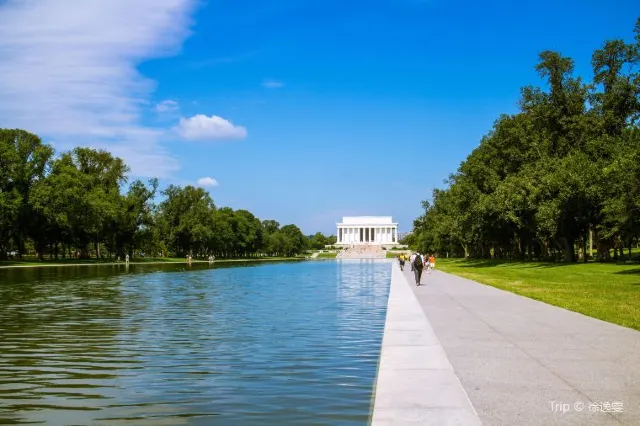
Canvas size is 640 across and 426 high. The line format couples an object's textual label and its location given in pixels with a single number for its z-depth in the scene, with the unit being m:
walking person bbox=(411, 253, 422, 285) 31.78
